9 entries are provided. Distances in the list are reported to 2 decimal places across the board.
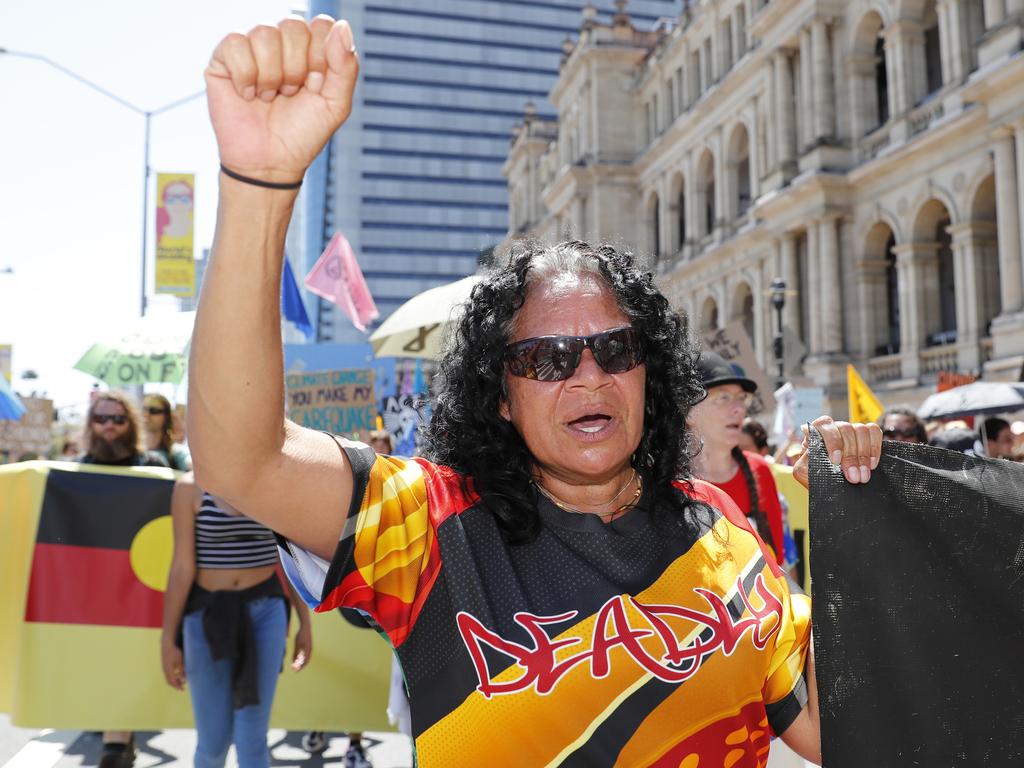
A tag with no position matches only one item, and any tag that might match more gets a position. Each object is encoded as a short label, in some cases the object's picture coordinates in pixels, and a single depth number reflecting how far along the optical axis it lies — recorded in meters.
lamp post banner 18.25
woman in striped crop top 4.34
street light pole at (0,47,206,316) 18.97
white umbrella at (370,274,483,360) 8.48
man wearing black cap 4.71
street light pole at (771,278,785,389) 19.20
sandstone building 21.30
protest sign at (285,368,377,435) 9.51
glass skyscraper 115.38
